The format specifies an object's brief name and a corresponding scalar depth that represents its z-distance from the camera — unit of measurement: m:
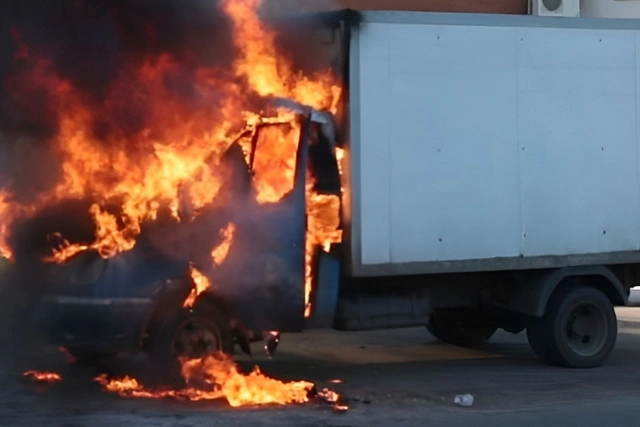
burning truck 18.47
